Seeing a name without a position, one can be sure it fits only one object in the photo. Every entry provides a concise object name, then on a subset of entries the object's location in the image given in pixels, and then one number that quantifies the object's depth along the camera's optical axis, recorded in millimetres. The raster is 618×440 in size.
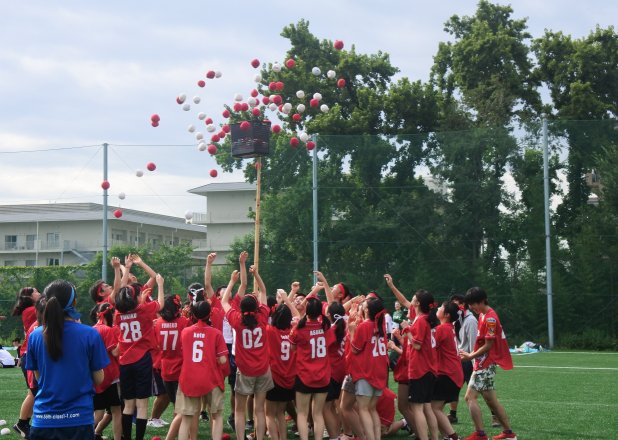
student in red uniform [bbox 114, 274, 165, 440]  9031
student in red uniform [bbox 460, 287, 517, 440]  9422
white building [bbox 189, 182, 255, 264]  26750
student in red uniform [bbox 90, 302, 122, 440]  8898
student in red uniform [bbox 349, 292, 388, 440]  8656
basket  16469
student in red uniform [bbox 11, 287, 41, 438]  9398
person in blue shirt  5305
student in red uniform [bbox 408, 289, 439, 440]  8820
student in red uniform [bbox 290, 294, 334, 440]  8664
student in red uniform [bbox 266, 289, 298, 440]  8945
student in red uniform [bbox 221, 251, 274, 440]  8727
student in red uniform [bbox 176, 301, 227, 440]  8180
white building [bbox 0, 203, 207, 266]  26328
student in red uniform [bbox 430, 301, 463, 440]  9234
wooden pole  14980
